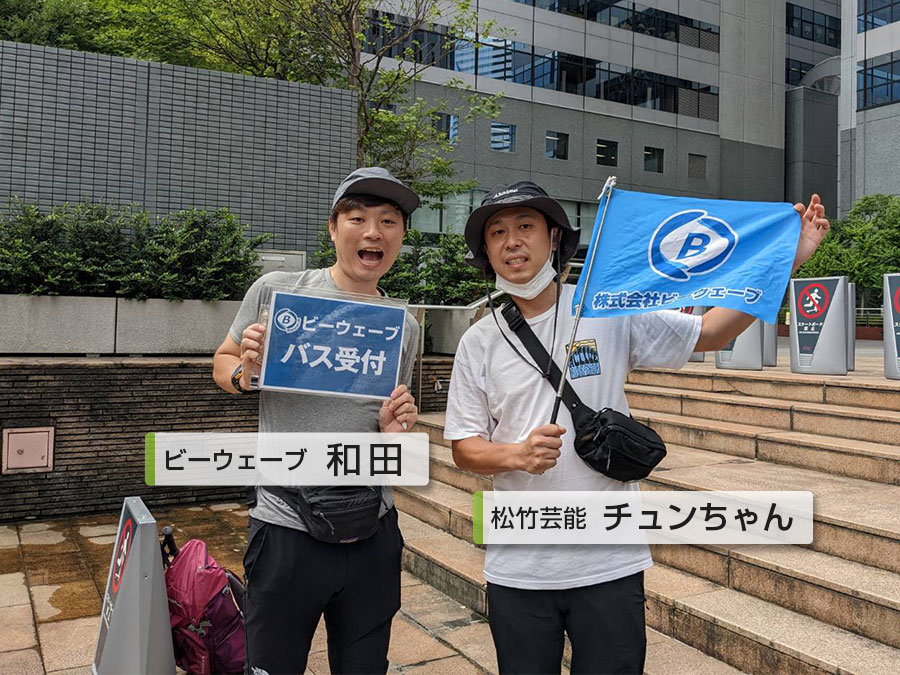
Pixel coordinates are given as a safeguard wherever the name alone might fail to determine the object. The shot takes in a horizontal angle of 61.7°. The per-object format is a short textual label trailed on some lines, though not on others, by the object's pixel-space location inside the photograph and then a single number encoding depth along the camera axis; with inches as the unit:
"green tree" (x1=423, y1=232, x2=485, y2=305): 399.9
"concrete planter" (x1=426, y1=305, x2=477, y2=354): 377.4
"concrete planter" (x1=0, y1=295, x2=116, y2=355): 285.3
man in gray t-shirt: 90.6
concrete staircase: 142.2
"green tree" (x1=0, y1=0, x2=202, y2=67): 610.2
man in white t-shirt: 84.6
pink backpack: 149.8
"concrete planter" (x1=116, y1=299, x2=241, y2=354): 302.8
